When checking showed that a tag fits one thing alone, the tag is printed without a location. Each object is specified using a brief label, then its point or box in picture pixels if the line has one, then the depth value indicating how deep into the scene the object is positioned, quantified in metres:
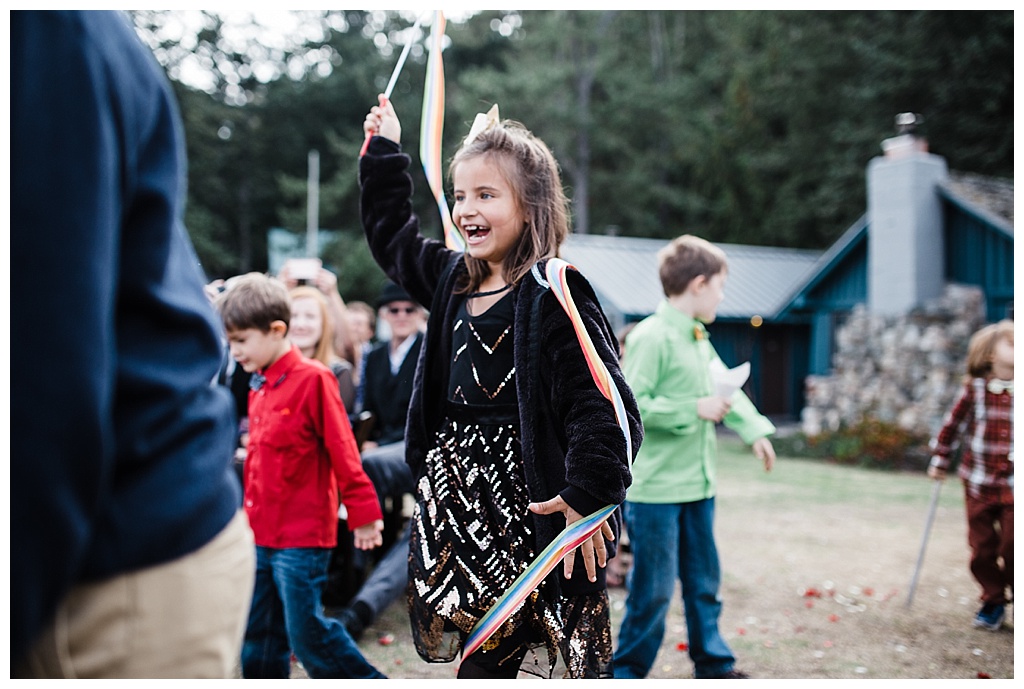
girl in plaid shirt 4.75
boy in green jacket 3.68
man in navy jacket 0.99
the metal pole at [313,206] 29.14
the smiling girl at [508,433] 2.25
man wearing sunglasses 4.55
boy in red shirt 3.16
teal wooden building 16.05
